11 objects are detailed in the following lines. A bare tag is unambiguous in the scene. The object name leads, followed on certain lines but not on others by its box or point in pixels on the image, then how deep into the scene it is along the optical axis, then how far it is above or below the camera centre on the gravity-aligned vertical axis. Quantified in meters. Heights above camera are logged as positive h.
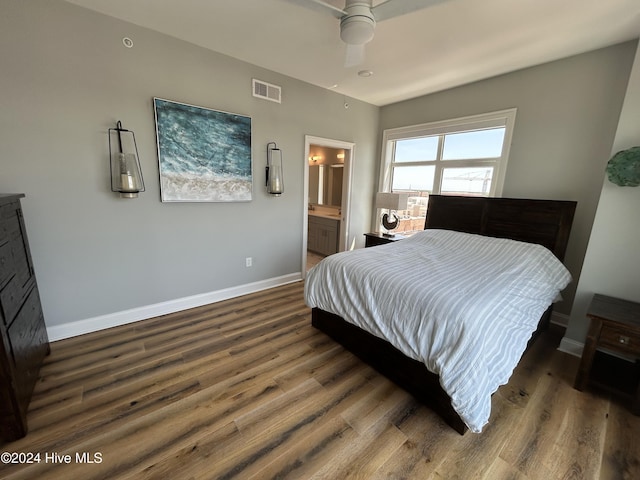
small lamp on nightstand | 3.54 -0.22
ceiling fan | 1.48 +1.02
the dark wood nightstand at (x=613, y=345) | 1.72 -0.98
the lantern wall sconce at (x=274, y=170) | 3.19 +0.17
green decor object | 1.93 +0.22
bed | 1.44 -0.76
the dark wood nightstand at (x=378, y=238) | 3.64 -0.70
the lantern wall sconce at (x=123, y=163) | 2.26 +0.12
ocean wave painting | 2.51 +0.28
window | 3.08 +0.42
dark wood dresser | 1.37 -0.91
